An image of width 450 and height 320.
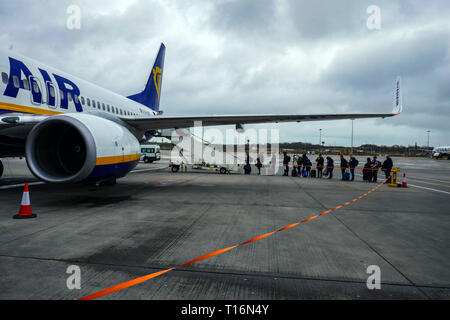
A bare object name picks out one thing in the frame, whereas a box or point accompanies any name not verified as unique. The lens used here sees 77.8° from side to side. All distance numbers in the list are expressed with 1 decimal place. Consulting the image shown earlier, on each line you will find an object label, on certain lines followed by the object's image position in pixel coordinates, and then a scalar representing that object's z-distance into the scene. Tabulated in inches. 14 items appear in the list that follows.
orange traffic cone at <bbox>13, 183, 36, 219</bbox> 217.8
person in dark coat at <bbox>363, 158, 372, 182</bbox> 624.5
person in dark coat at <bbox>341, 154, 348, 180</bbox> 691.6
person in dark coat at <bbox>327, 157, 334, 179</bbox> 681.5
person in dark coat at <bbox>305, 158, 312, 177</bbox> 734.6
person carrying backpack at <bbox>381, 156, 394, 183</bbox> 637.4
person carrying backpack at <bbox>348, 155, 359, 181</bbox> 653.2
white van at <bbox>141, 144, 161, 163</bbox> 1205.1
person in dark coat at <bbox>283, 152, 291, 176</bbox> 748.8
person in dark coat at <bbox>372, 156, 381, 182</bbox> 622.5
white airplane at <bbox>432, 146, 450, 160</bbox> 2635.3
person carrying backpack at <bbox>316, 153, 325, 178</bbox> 708.7
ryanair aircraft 259.0
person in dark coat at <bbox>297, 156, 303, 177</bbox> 750.5
